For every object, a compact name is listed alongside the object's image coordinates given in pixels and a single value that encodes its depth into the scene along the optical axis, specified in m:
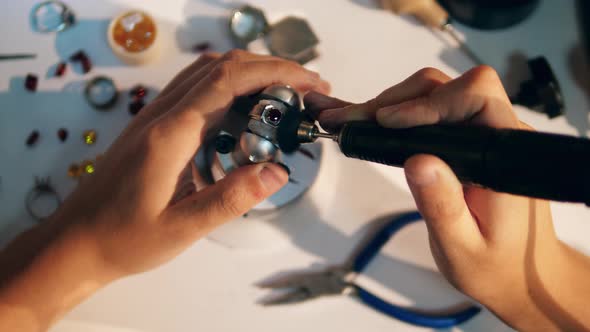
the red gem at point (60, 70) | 0.71
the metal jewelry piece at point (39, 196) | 0.65
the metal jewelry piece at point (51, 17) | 0.73
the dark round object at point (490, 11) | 0.68
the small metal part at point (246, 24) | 0.71
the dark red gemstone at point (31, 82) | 0.70
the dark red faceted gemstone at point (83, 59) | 0.71
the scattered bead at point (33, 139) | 0.68
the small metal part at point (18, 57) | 0.72
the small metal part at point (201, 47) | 0.72
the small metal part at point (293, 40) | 0.69
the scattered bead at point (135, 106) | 0.68
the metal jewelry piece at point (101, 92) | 0.69
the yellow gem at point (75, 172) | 0.66
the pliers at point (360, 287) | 0.60
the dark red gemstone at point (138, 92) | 0.69
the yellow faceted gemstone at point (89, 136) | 0.67
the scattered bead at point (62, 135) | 0.68
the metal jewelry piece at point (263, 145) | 0.51
